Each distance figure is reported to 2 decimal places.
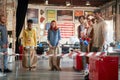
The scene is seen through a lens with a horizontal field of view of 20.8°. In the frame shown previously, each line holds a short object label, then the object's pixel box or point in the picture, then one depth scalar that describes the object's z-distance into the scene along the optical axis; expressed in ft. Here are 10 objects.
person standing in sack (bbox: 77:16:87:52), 25.95
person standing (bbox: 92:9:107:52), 20.08
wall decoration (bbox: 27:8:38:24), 69.67
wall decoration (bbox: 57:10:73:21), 72.13
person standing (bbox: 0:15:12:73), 26.05
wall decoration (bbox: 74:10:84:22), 72.92
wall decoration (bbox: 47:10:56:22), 71.40
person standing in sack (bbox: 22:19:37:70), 29.58
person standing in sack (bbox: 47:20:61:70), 30.12
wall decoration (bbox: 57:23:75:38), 70.90
